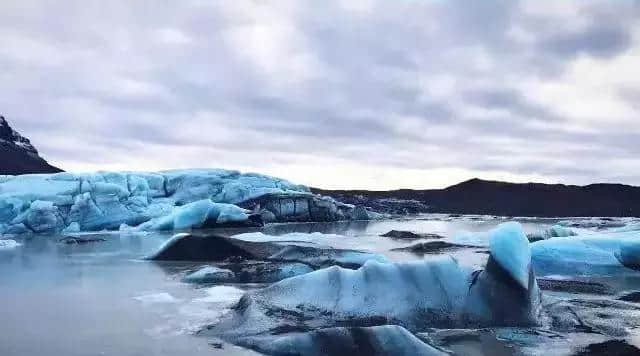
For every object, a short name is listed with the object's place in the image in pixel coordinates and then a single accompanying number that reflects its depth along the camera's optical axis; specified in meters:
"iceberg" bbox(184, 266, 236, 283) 10.55
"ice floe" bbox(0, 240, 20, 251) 18.34
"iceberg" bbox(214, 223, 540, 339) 6.84
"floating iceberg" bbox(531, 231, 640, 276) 11.98
